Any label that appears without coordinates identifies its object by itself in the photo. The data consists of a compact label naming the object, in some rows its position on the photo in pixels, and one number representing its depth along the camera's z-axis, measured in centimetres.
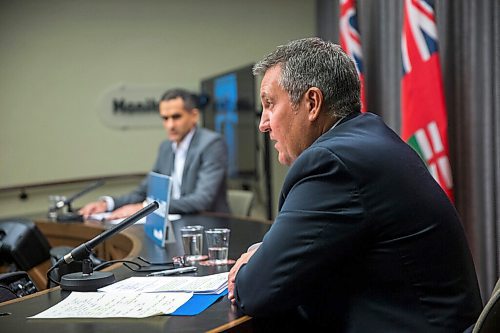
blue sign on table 265
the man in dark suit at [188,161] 386
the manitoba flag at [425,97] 323
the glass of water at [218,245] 215
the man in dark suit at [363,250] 151
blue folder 157
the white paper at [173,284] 179
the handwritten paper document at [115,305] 156
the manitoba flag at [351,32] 393
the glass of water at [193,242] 222
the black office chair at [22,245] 284
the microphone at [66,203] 374
